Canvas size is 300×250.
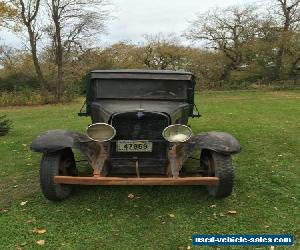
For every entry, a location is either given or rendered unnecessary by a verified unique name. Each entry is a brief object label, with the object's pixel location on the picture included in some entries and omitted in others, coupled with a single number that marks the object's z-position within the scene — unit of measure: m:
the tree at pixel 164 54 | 22.06
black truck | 3.33
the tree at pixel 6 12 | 14.22
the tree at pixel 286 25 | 20.18
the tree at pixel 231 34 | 21.36
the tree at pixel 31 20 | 14.91
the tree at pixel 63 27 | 15.09
